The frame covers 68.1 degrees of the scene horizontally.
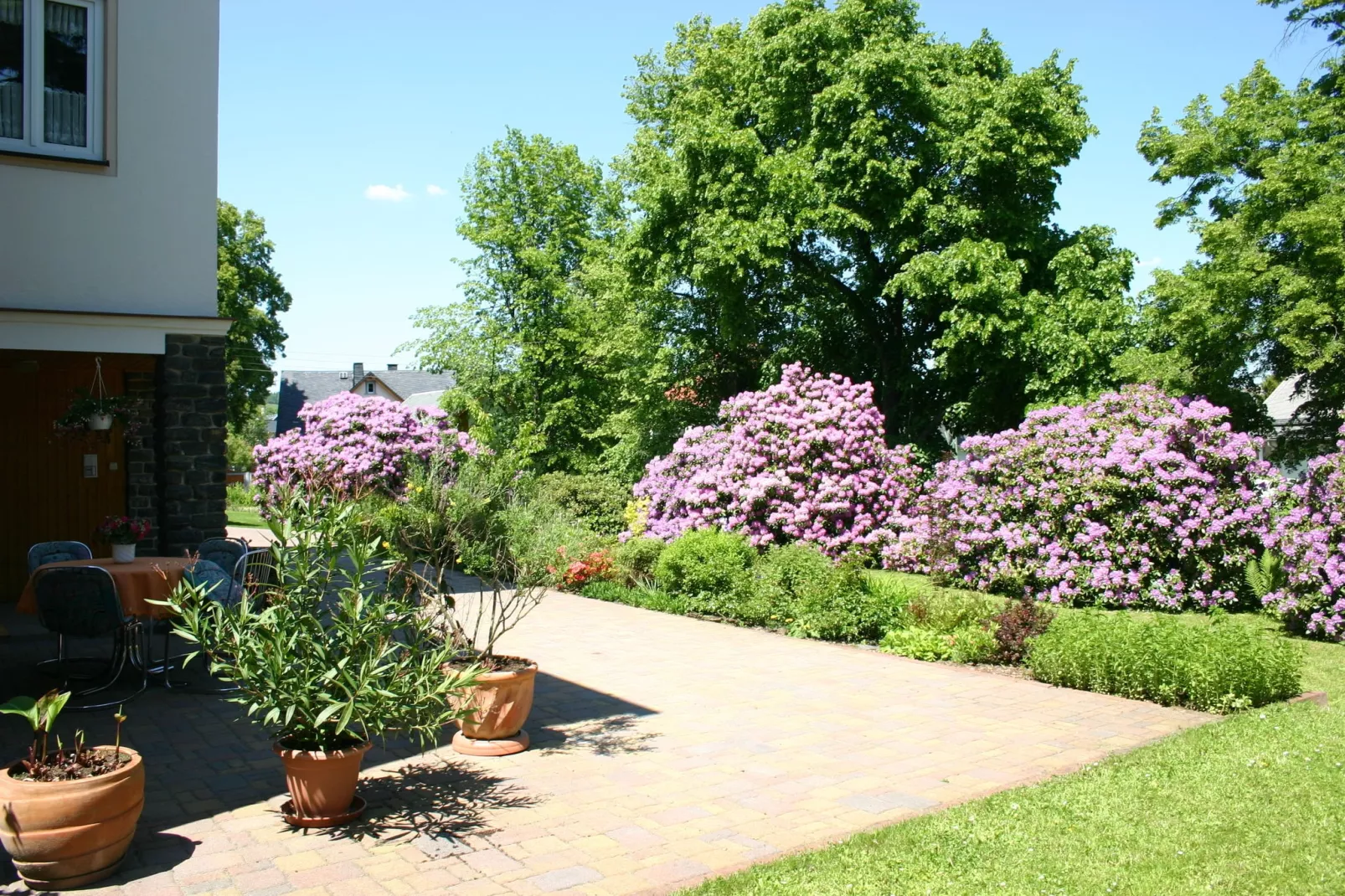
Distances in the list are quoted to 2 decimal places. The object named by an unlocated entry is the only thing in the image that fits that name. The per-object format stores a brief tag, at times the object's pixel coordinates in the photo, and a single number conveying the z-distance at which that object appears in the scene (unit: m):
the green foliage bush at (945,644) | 9.38
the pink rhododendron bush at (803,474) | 14.56
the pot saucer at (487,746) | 6.24
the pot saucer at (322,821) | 4.92
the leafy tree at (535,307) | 26.45
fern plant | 10.70
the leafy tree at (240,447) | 42.72
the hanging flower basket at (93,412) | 9.52
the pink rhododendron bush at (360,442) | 18.09
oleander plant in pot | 4.78
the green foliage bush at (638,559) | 14.88
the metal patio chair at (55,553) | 8.34
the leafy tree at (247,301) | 34.88
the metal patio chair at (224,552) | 9.18
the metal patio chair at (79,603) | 7.13
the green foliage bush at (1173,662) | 7.43
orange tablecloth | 7.51
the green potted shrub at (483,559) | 6.18
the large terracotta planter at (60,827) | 4.10
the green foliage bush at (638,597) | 13.15
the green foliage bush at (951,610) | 9.80
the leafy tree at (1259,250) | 11.59
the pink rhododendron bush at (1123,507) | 11.23
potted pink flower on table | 8.28
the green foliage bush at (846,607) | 10.66
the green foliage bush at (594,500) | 18.61
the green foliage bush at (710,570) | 12.46
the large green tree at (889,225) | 15.99
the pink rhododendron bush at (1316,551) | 9.97
